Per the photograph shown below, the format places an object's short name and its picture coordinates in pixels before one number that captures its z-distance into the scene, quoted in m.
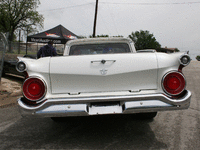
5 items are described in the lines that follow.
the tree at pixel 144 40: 86.86
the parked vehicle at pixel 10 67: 8.52
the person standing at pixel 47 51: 5.95
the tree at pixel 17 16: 39.28
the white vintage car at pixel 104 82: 2.43
